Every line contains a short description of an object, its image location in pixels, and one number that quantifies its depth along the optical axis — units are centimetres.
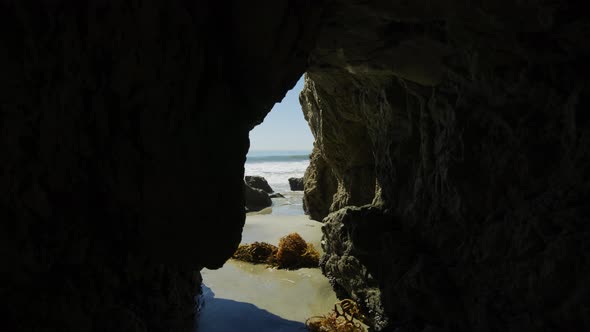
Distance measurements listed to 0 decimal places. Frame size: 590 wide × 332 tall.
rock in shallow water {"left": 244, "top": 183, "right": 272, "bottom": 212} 1479
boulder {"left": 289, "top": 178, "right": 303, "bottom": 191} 2120
